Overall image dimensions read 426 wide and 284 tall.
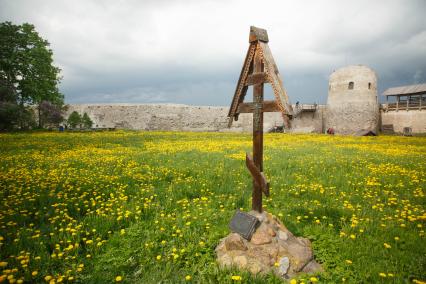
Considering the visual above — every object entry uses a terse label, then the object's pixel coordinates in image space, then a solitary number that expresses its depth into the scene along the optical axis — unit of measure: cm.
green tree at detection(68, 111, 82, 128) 3525
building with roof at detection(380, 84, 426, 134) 3641
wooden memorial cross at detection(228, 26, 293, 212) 370
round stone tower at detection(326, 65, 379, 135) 3706
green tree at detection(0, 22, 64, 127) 2983
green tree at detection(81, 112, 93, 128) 3711
